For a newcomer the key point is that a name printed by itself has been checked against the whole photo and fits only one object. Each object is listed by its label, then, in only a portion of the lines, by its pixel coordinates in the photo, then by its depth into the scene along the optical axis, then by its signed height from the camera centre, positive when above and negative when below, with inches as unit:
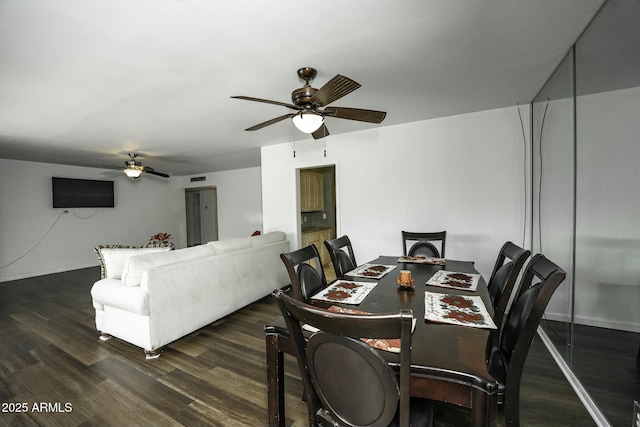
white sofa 92.4 -32.6
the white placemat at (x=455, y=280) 68.7 -21.4
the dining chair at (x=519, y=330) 40.8 -23.0
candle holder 67.9 -19.9
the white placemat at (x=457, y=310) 48.4 -21.6
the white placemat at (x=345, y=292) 61.6 -22.0
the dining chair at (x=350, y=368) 29.4 -21.4
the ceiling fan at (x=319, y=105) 69.2 +30.7
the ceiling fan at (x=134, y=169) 184.5 +27.4
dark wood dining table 33.6 -22.2
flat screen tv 224.1 +13.8
